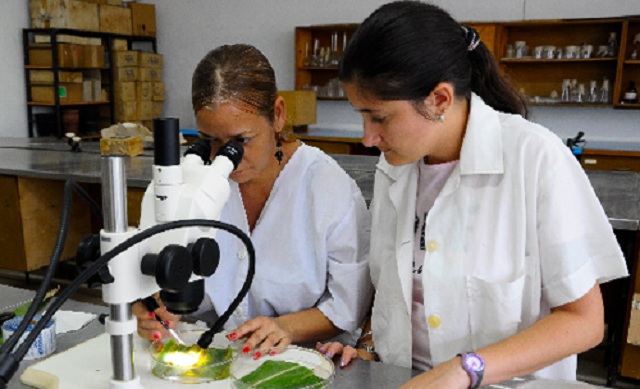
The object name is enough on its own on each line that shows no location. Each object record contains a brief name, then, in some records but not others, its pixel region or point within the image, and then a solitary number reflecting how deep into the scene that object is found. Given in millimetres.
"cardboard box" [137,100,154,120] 6410
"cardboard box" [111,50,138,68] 6051
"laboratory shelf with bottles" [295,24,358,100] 5680
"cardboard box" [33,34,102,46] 5512
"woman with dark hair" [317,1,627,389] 999
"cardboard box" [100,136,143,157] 3584
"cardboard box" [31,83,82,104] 5652
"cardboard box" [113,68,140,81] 6117
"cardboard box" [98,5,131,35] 5906
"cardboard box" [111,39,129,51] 6039
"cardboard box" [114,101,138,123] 6172
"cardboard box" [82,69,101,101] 5914
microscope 652
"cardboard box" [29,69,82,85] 5602
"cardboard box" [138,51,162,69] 6340
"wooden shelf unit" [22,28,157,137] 5520
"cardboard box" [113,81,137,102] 6141
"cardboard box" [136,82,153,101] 6375
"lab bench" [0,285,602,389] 977
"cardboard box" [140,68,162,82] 6406
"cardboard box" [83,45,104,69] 5707
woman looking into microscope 1286
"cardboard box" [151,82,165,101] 6562
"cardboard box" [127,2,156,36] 6363
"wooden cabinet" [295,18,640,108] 4680
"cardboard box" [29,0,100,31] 5520
